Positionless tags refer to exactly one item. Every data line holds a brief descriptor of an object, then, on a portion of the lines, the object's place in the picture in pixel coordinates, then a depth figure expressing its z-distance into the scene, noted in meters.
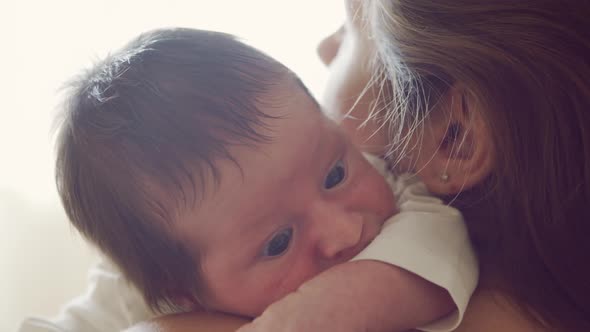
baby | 0.67
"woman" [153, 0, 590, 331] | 0.64
